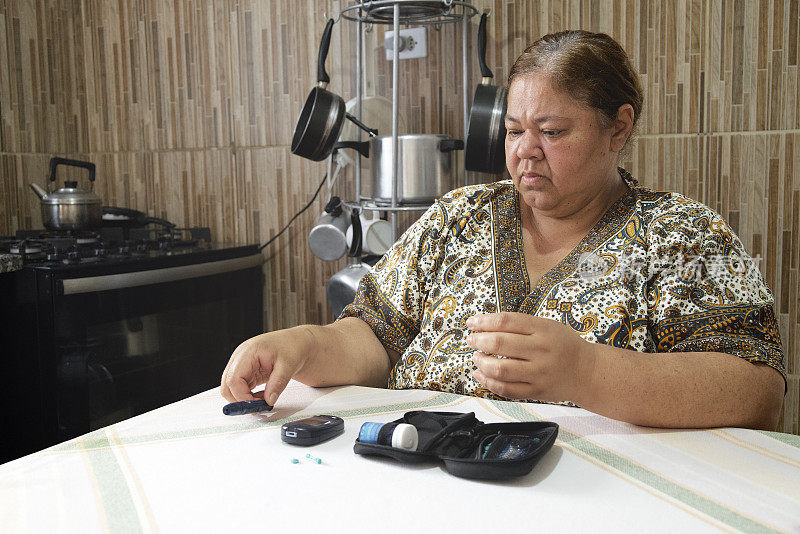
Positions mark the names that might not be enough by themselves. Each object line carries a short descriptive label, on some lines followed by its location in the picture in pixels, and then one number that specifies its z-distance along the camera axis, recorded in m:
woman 0.91
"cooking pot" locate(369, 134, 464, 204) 1.93
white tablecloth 0.62
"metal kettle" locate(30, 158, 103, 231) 2.43
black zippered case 0.70
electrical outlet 2.19
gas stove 1.97
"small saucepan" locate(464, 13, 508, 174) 1.81
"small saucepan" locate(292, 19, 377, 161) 1.94
